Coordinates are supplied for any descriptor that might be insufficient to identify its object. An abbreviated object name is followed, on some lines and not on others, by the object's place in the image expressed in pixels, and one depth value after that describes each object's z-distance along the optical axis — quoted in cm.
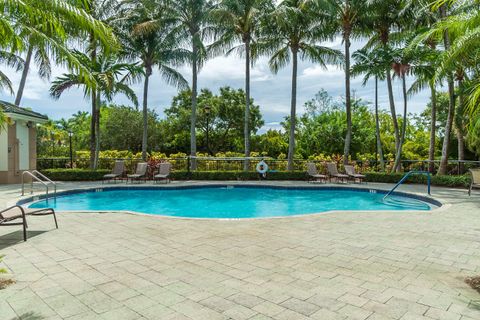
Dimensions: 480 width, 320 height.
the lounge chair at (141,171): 1451
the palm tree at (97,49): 1557
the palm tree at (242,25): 1528
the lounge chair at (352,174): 1412
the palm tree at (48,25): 381
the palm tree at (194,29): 1596
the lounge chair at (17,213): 471
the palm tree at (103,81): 1466
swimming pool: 978
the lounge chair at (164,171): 1441
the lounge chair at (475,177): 988
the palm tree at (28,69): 1655
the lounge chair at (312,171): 1483
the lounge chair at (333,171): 1452
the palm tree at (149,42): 1616
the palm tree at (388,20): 1437
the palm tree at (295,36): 1484
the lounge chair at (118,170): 1437
